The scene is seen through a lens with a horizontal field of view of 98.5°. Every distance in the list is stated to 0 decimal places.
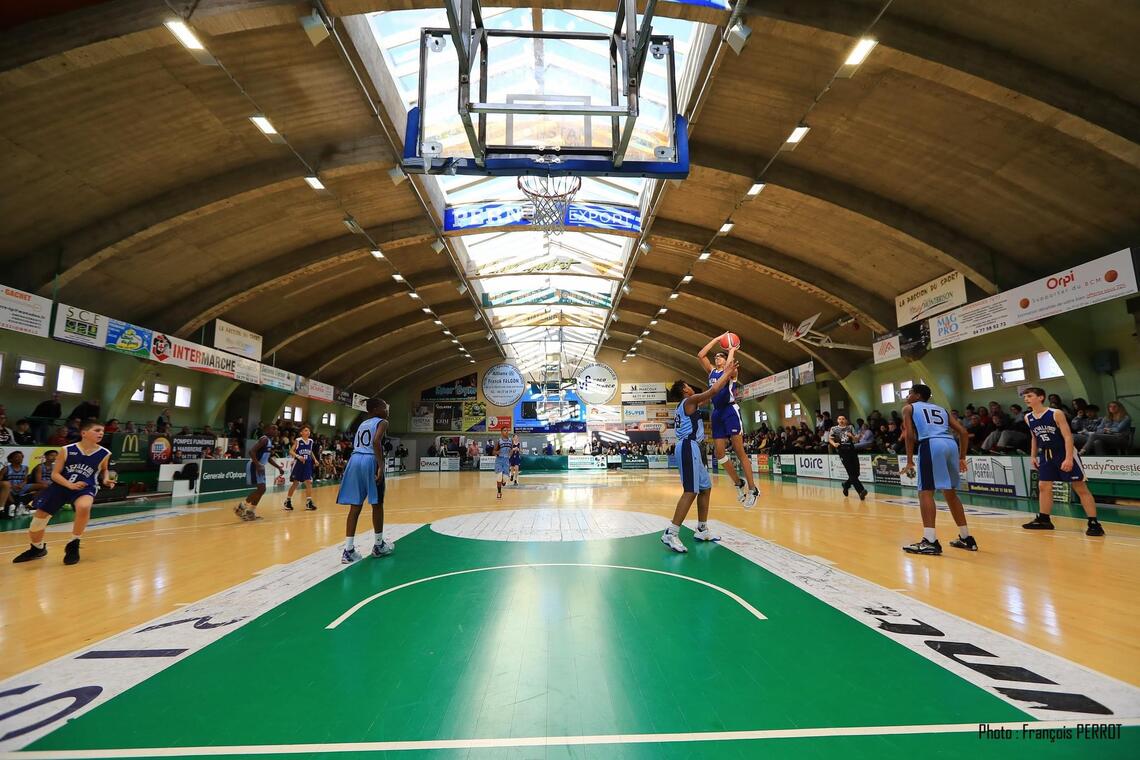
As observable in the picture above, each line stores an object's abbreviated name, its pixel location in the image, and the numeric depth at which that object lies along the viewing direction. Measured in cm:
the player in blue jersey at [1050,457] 586
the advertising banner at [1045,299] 897
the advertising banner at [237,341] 1616
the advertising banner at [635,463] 2920
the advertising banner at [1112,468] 866
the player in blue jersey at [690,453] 537
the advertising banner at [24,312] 993
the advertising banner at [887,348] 1495
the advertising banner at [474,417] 3259
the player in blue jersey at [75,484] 512
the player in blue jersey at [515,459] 1561
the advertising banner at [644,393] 3222
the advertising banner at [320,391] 2205
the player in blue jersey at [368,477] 497
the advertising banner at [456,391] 3306
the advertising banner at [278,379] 1844
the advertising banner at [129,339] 1255
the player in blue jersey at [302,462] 970
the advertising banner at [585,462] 2911
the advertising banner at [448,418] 3278
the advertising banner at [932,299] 1266
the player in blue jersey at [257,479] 831
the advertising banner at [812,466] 1781
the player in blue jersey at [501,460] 1220
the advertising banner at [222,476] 1354
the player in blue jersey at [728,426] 620
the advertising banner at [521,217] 1410
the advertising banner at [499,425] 3222
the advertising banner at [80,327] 1116
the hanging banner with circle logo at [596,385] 3212
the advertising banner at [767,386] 2190
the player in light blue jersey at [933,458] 497
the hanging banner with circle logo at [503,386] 3253
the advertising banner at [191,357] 1383
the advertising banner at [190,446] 1397
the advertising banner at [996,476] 1062
